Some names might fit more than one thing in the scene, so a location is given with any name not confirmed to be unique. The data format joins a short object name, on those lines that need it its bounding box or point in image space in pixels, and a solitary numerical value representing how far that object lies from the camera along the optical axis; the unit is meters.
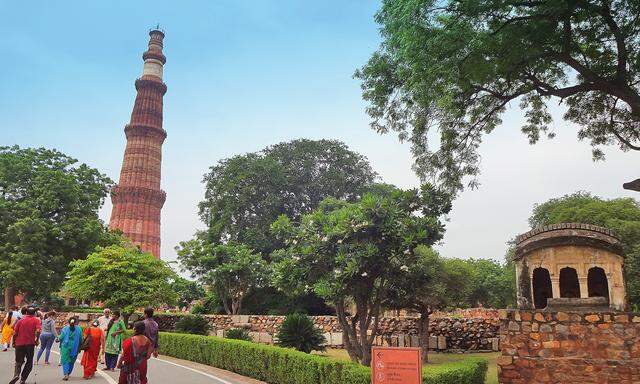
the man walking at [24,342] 9.65
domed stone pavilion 11.76
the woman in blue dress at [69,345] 11.16
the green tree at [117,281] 21.97
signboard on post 7.20
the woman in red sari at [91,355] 11.35
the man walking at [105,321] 13.38
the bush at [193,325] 21.19
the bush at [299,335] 15.70
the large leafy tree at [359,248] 12.52
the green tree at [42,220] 28.61
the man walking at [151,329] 9.20
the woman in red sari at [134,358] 7.61
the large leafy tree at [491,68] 10.09
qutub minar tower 57.97
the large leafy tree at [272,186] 37.94
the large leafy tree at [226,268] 30.09
